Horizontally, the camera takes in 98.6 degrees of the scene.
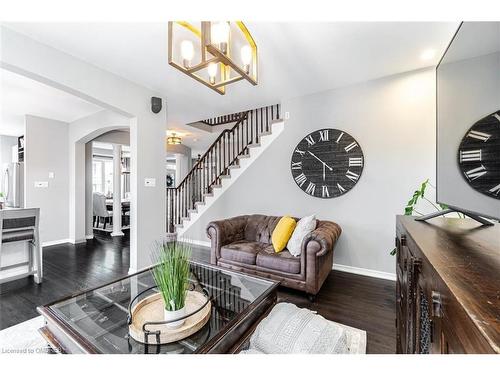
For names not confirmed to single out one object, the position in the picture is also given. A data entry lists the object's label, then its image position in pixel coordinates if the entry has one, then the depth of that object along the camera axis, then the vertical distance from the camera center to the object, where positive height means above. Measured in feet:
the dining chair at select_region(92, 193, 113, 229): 19.27 -1.95
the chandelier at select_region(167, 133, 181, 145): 18.66 +3.98
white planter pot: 3.76 -2.30
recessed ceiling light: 7.43 +4.66
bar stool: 8.31 -2.00
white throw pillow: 8.17 -1.89
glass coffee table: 3.49 -2.66
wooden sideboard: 1.37 -0.80
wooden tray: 3.62 -2.53
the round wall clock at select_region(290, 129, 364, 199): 10.02 +1.08
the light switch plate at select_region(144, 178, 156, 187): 10.41 +0.13
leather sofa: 7.47 -2.70
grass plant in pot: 3.71 -1.66
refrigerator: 15.24 -0.06
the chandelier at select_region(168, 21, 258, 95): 4.64 +3.28
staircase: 13.42 +1.35
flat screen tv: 2.32 +0.86
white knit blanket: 3.53 -2.60
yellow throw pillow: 8.72 -2.01
